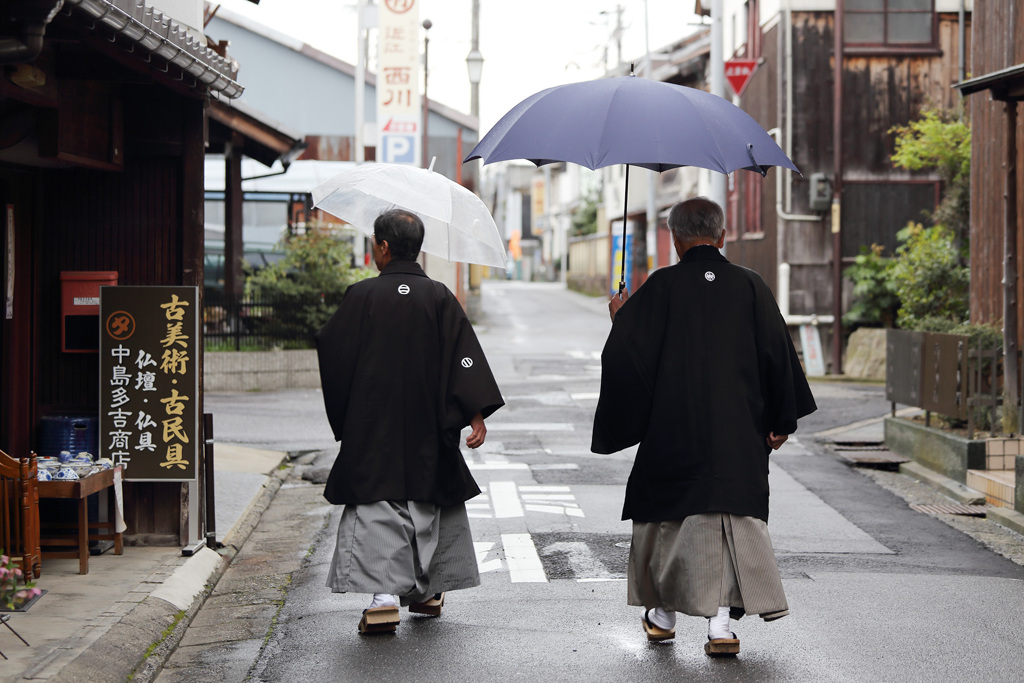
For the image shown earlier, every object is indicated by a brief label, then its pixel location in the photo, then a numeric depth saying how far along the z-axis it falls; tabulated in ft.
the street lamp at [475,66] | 99.30
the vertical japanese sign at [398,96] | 71.77
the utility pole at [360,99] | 75.05
